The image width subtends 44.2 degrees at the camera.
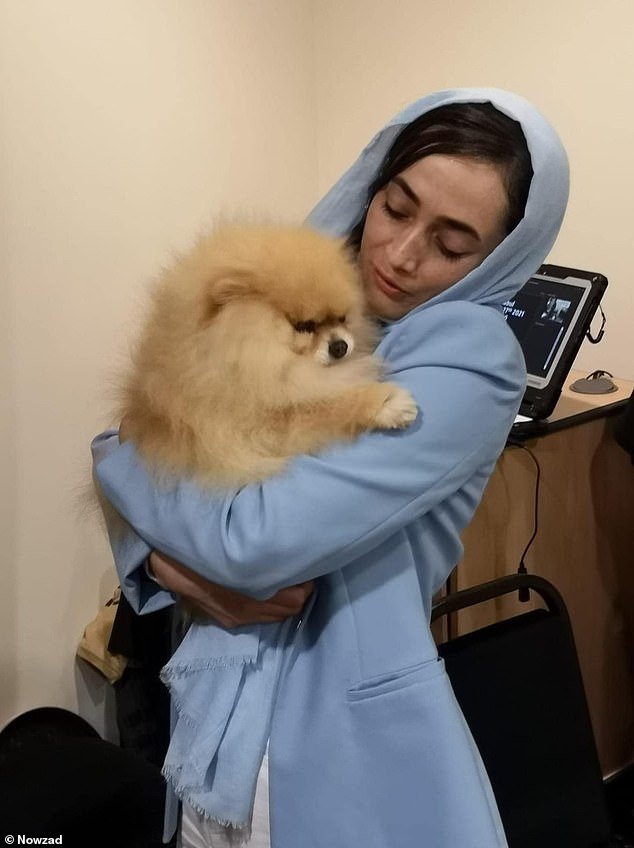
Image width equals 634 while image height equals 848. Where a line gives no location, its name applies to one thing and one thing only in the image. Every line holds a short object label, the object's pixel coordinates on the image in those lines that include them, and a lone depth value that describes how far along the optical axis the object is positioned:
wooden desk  1.69
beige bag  1.97
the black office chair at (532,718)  1.46
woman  0.85
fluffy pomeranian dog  0.94
